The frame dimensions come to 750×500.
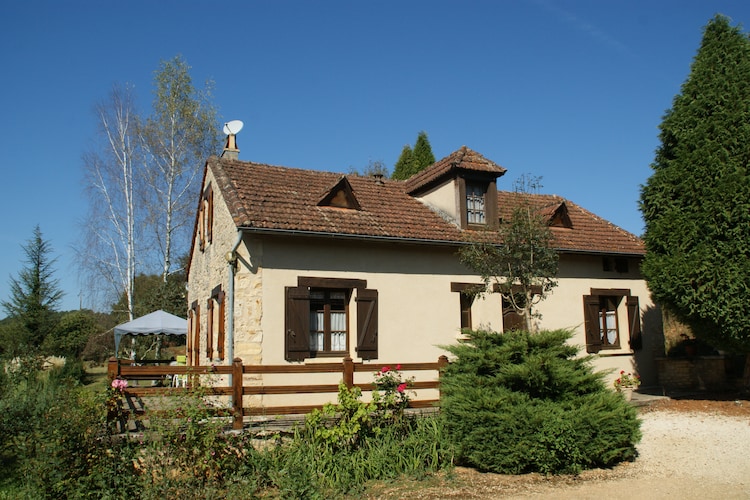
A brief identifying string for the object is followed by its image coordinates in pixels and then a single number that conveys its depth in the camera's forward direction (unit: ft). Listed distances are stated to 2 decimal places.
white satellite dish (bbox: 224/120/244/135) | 52.65
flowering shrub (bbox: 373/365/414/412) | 28.66
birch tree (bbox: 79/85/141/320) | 76.84
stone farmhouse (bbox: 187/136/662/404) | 38.27
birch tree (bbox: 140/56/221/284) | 77.61
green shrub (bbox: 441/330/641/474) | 26.07
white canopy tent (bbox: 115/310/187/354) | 58.65
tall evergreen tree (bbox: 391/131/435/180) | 86.69
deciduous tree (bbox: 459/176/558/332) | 35.09
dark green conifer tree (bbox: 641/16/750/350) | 39.40
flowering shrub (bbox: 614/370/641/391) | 41.22
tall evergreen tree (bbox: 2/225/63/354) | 80.07
